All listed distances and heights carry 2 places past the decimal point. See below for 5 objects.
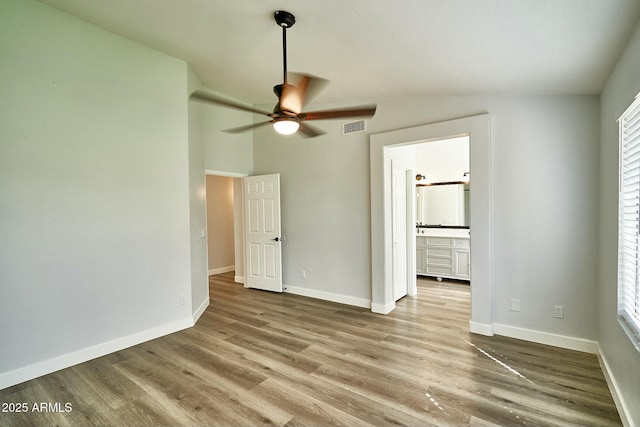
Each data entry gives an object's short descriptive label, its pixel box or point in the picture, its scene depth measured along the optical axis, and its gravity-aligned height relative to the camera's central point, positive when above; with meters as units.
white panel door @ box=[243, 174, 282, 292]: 5.12 -0.46
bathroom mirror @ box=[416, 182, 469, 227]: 6.00 +0.03
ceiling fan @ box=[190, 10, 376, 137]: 2.13 +0.80
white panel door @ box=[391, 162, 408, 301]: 4.34 -0.35
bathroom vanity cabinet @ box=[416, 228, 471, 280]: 5.61 -0.95
